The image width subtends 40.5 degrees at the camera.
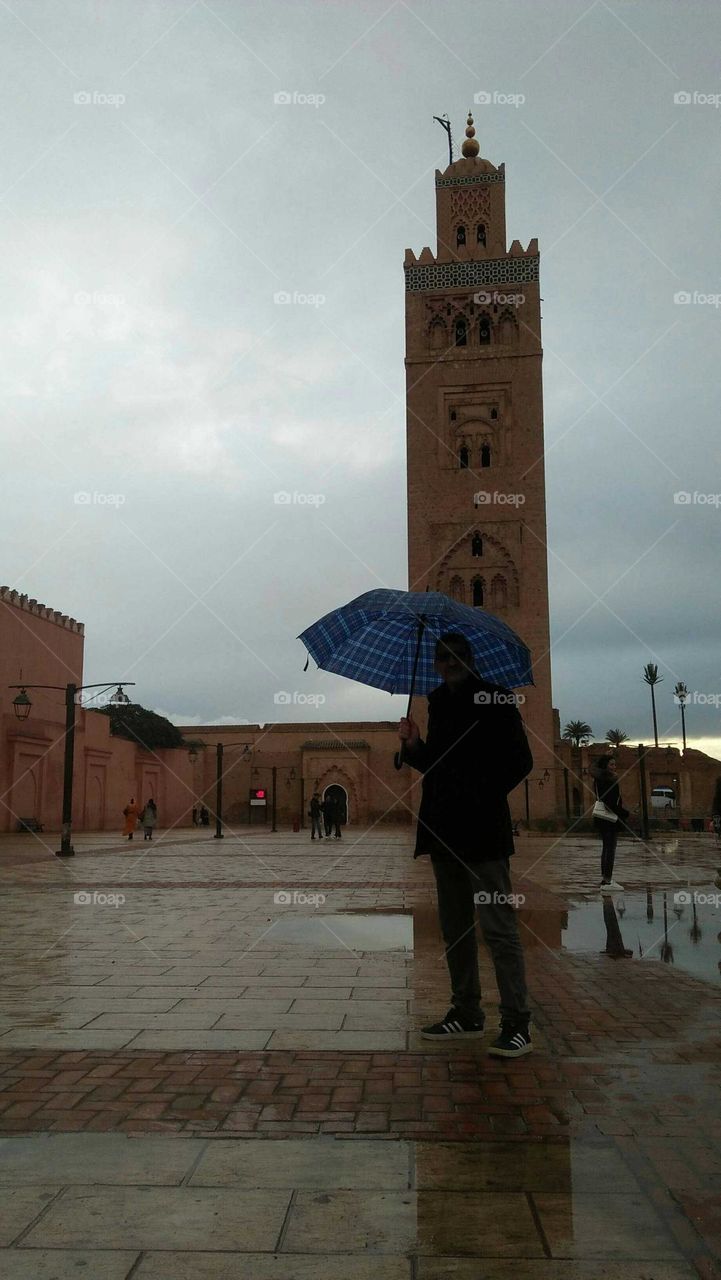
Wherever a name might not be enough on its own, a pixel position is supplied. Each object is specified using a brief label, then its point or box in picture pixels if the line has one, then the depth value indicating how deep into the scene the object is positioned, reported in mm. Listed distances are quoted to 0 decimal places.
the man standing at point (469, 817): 4438
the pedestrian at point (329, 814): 33744
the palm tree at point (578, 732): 85500
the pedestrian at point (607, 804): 10648
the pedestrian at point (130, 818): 29627
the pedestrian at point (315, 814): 32219
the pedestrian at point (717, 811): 9070
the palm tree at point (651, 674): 66000
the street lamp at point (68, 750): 19547
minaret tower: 44375
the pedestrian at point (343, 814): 54297
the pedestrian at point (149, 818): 29422
